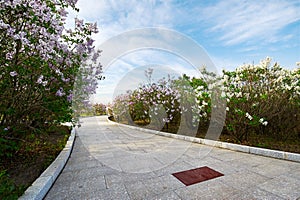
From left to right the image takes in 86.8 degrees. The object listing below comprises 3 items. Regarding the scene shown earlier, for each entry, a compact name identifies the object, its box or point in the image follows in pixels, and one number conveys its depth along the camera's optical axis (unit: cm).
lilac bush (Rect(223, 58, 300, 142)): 396
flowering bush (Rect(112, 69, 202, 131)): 622
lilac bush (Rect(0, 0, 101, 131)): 198
